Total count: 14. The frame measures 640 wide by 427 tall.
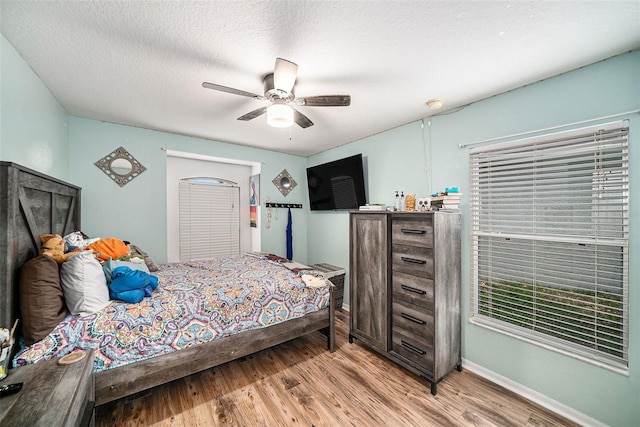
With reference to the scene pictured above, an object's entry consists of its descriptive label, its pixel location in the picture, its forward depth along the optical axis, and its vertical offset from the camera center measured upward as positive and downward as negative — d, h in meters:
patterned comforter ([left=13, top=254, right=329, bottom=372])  1.55 -0.77
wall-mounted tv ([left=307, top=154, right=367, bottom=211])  3.52 +0.44
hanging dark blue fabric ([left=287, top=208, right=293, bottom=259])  4.43 -0.54
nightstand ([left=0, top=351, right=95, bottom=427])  0.99 -0.82
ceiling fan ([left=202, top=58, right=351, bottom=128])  1.62 +0.87
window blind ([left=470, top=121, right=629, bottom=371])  1.65 -0.23
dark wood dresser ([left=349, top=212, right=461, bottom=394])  2.09 -0.73
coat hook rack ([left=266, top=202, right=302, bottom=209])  4.30 +0.15
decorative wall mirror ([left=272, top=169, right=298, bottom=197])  4.40 +0.57
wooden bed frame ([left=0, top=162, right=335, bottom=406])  1.35 -0.41
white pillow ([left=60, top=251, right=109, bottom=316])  1.61 -0.47
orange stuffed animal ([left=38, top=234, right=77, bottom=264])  1.64 -0.22
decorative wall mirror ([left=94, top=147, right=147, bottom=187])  2.97 +0.61
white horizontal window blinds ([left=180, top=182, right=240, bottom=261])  3.85 -0.11
